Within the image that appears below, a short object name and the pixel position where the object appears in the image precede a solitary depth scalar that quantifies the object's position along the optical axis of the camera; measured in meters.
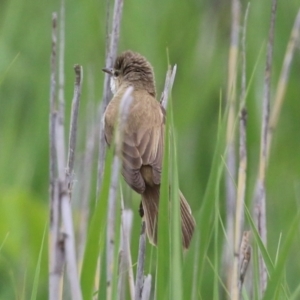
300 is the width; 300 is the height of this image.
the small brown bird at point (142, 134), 6.53
